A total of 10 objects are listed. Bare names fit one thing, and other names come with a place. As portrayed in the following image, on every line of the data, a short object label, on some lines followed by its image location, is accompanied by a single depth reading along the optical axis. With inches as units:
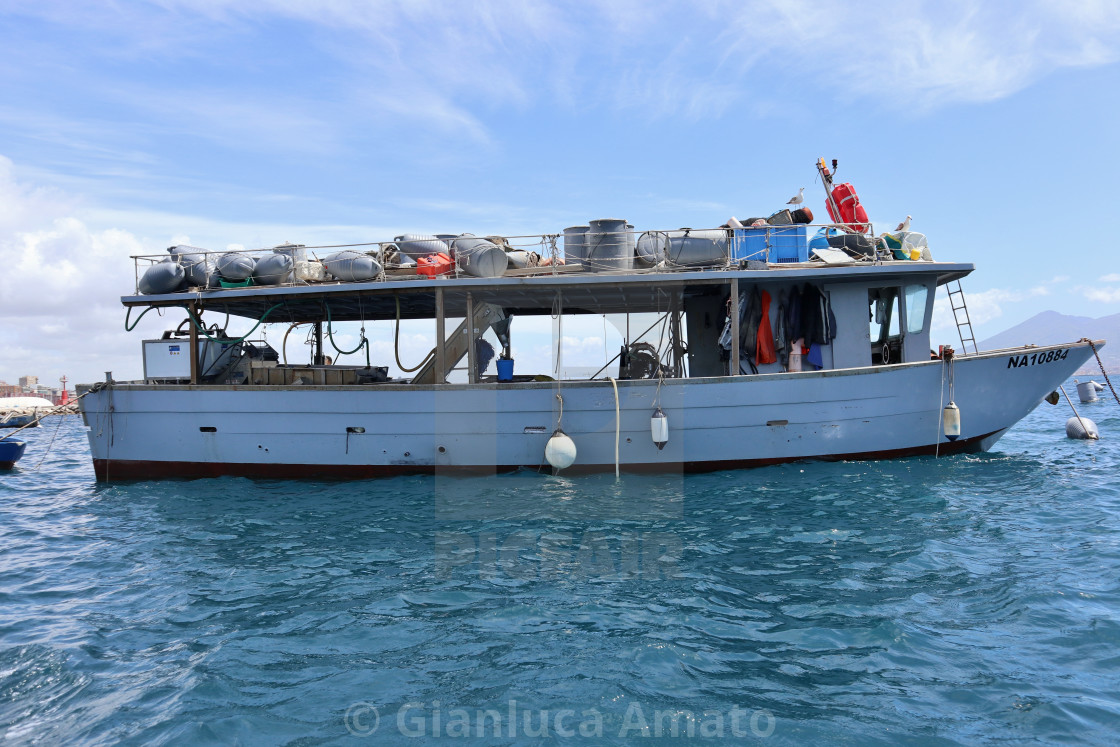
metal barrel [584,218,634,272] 431.2
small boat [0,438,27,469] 665.6
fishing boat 418.6
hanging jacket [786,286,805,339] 445.1
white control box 480.4
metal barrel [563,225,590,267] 436.1
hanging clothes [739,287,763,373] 448.8
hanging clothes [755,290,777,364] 443.2
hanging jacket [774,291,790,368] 446.3
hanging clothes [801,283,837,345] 438.3
